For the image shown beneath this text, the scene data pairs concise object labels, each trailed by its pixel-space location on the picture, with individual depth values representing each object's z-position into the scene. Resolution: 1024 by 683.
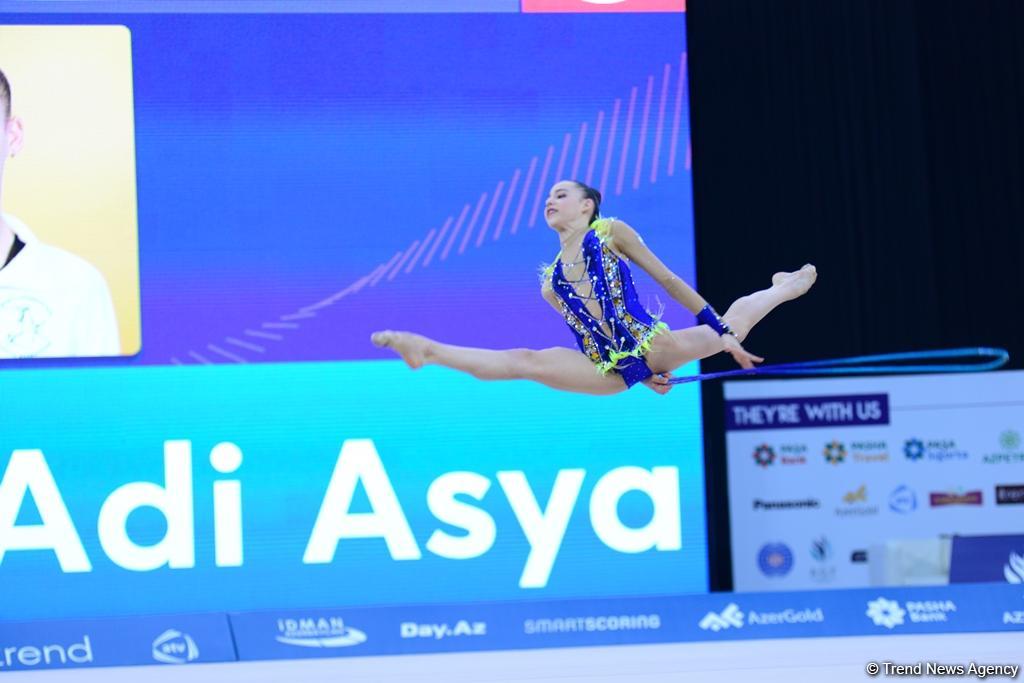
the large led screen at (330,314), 14.68
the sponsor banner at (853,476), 16.61
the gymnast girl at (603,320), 10.81
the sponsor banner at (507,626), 14.49
